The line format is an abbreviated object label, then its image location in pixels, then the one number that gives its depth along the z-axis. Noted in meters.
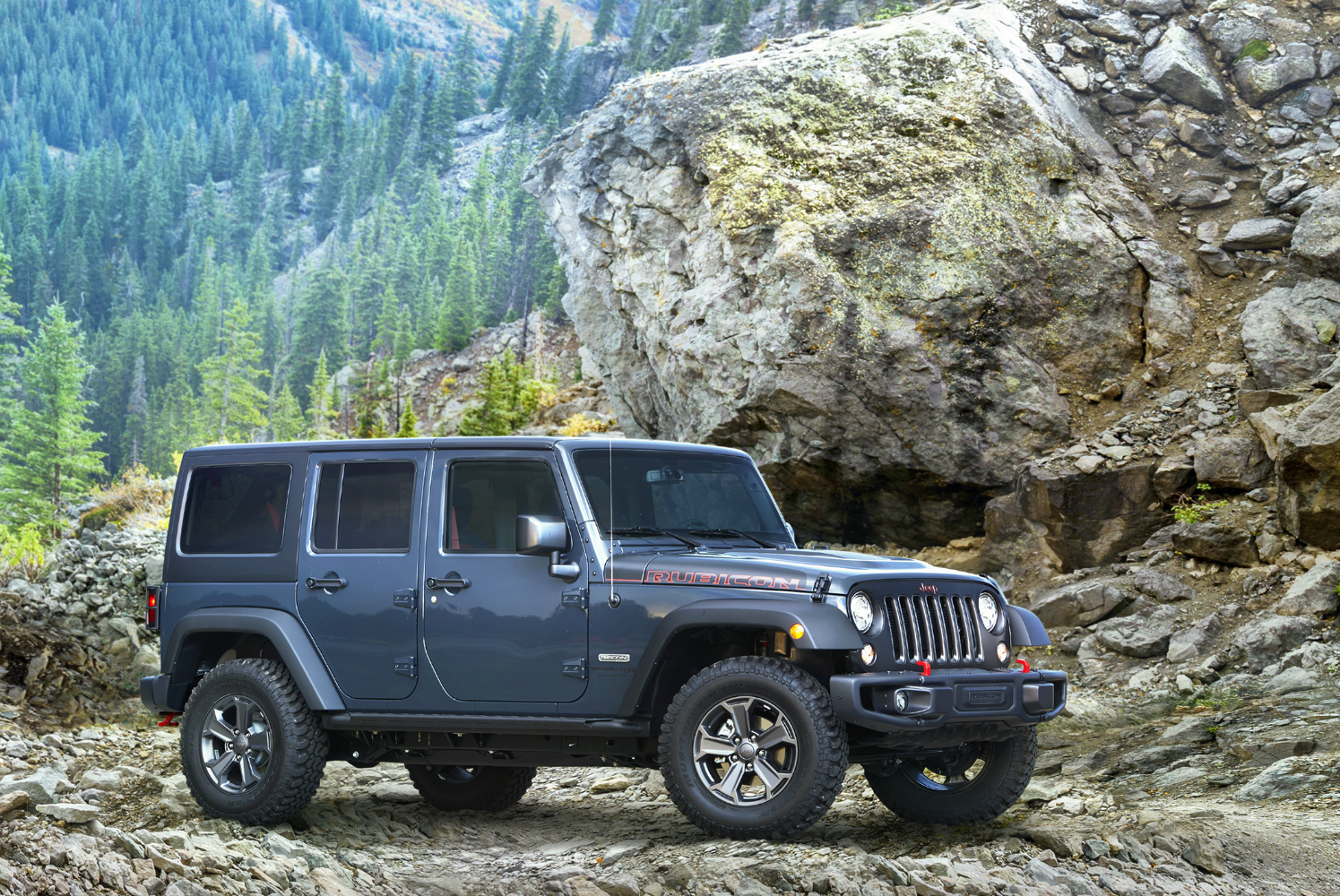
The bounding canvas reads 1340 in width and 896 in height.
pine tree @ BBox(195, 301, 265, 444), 70.88
